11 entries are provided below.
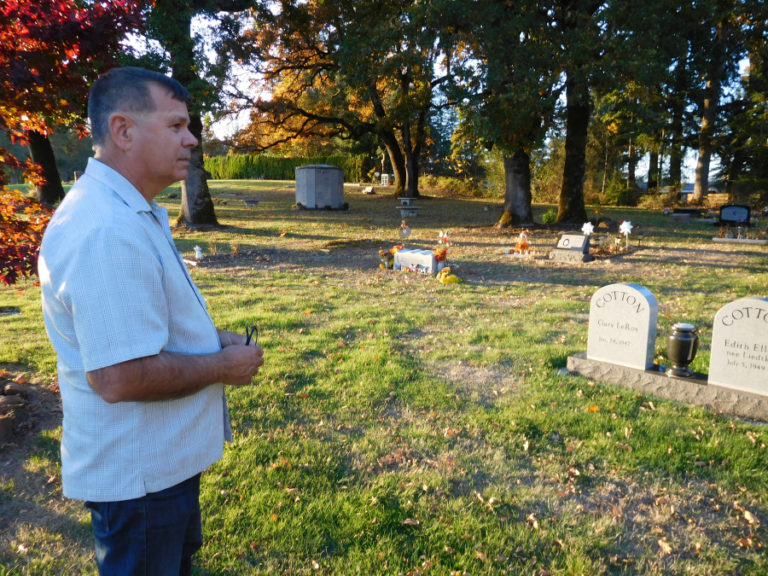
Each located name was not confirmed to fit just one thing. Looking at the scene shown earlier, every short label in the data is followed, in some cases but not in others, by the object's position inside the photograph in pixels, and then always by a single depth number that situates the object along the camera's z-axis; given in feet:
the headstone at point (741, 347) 15.03
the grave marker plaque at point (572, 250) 40.73
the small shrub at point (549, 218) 61.95
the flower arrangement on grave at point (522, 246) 42.74
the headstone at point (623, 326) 16.96
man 4.63
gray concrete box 83.15
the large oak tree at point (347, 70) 52.19
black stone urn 15.89
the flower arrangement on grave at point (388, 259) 37.68
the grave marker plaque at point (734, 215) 60.75
